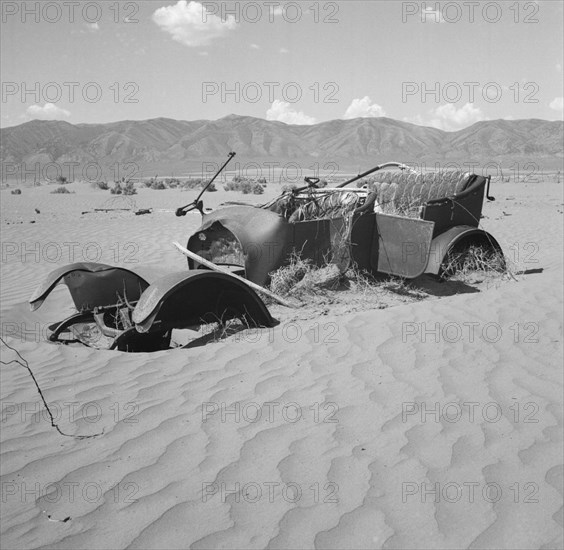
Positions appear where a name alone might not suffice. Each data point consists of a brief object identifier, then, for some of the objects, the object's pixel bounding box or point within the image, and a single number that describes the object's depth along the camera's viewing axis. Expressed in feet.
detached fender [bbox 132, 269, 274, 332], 13.33
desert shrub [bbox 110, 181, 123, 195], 79.32
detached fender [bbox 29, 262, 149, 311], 16.57
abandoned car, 14.69
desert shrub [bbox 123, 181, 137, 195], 77.45
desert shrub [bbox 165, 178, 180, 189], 95.98
